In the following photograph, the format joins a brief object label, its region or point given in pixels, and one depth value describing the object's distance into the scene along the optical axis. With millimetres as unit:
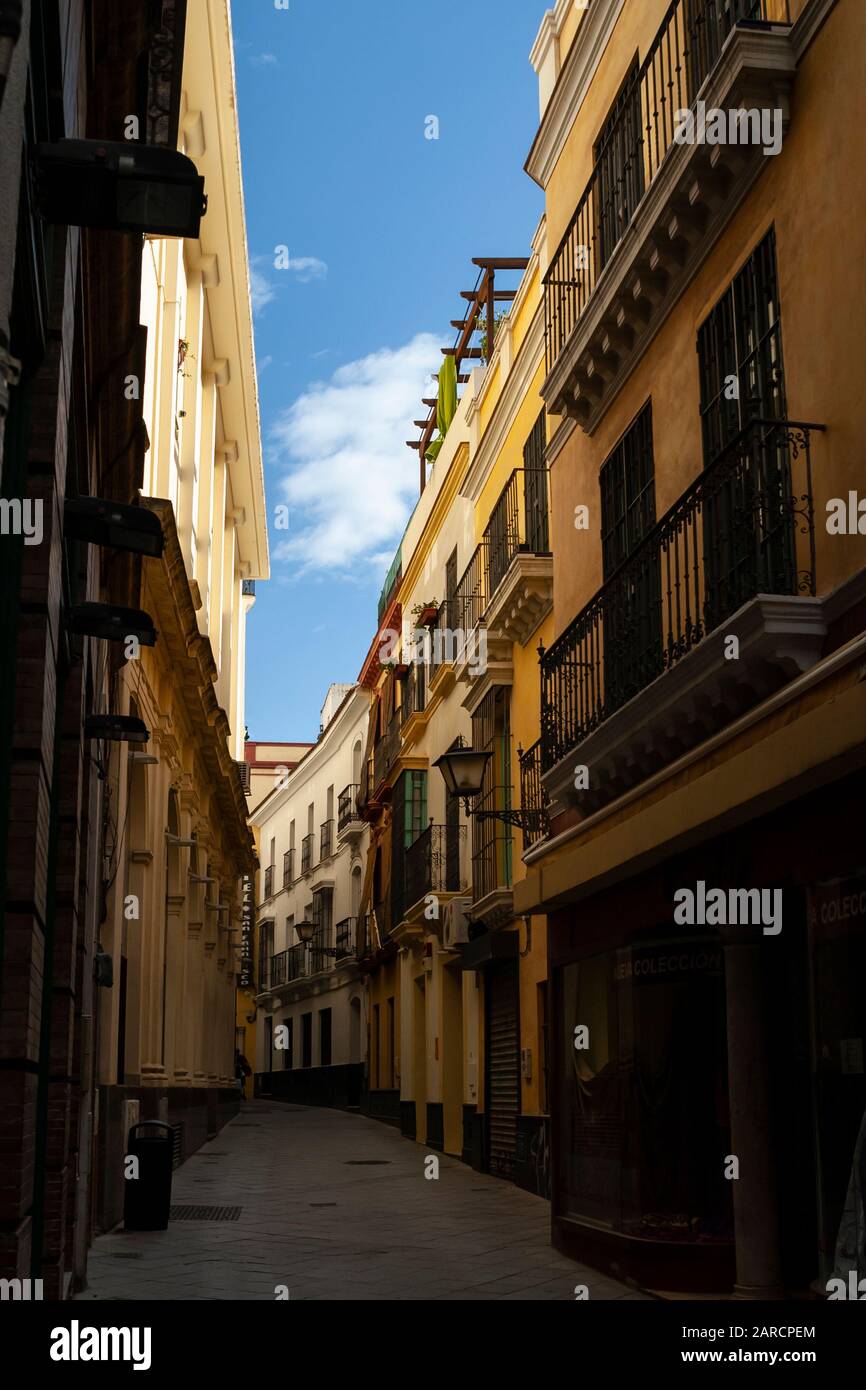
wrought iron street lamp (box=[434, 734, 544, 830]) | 16750
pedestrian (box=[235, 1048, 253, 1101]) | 50434
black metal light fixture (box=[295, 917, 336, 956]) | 39531
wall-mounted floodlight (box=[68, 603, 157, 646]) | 8289
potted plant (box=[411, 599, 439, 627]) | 26766
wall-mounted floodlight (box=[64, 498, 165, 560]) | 7586
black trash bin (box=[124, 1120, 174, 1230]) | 13977
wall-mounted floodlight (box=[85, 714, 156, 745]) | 9828
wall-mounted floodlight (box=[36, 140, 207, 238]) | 5148
